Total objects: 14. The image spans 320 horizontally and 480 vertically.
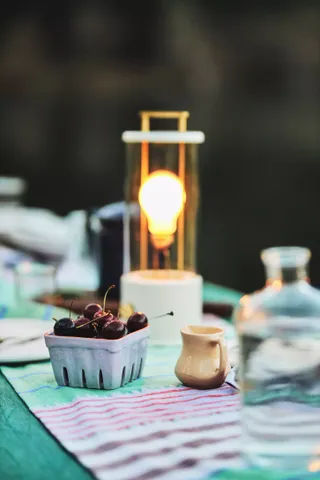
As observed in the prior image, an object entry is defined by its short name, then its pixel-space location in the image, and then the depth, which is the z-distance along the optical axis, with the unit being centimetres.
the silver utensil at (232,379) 127
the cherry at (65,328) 128
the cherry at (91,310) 128
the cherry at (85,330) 128
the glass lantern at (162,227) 154
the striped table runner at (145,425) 105
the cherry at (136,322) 131
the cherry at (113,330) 127
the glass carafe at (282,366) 105
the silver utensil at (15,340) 143
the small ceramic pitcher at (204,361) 126
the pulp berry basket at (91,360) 126
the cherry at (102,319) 128
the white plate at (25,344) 138
